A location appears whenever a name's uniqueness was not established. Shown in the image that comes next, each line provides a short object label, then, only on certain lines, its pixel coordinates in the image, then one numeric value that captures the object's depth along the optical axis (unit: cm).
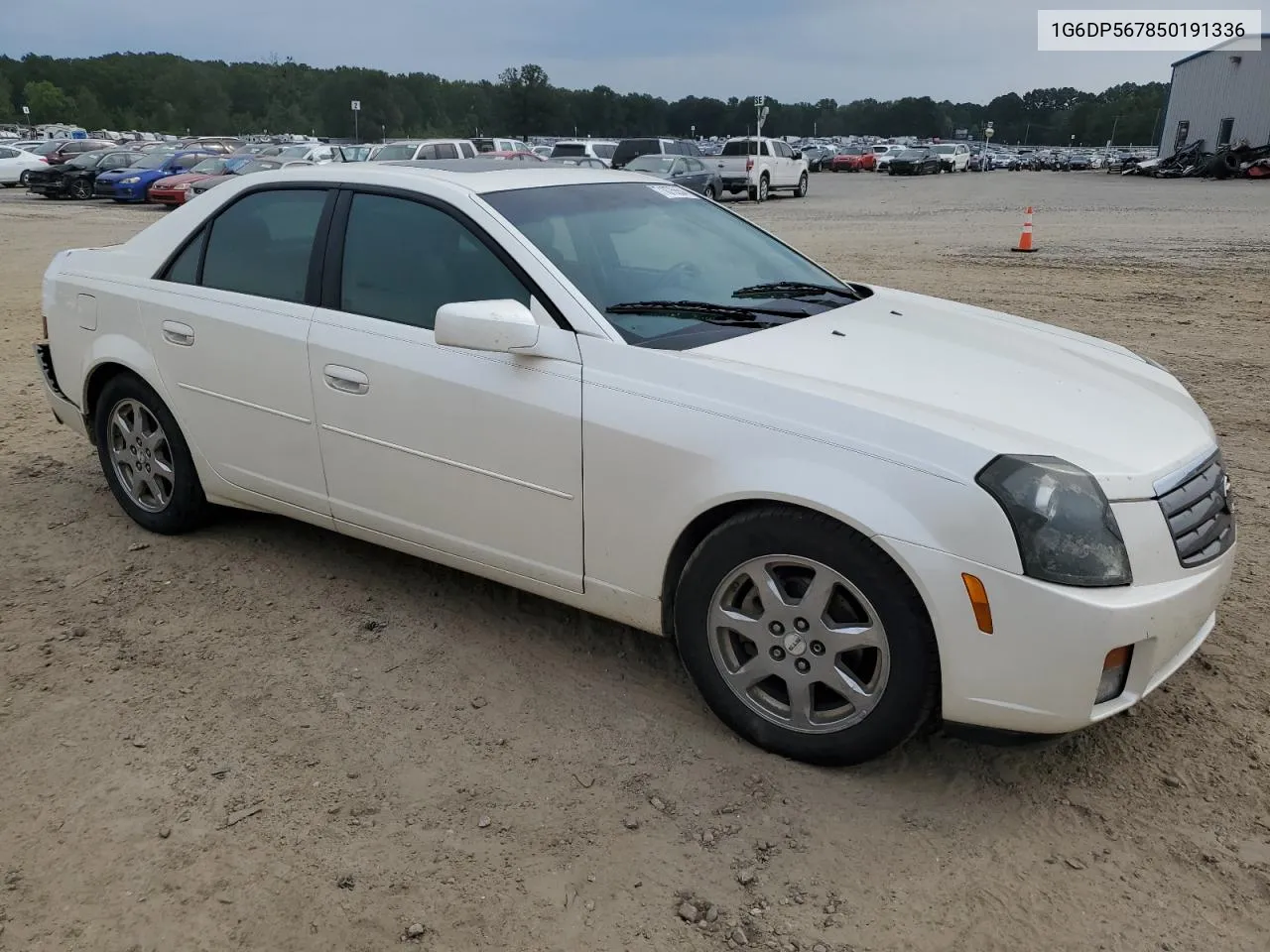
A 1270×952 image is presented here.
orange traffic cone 1500
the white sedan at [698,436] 256
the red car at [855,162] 5678
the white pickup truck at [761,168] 2817
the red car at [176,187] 2428
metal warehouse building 4872
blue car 2633
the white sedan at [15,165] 3281
